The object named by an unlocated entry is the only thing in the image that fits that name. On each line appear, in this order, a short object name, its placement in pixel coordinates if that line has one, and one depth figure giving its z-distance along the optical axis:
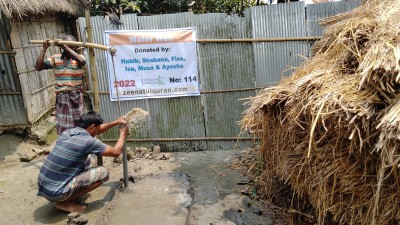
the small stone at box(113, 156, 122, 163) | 5.45
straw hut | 5.75
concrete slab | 3.81
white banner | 5.33
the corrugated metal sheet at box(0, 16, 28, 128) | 5.77
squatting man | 3.69
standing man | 4.57
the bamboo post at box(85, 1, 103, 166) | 4.80
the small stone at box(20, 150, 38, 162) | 5.54
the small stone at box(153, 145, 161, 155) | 5.68
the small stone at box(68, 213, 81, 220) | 3.71
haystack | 2.24
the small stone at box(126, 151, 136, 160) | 5.50
